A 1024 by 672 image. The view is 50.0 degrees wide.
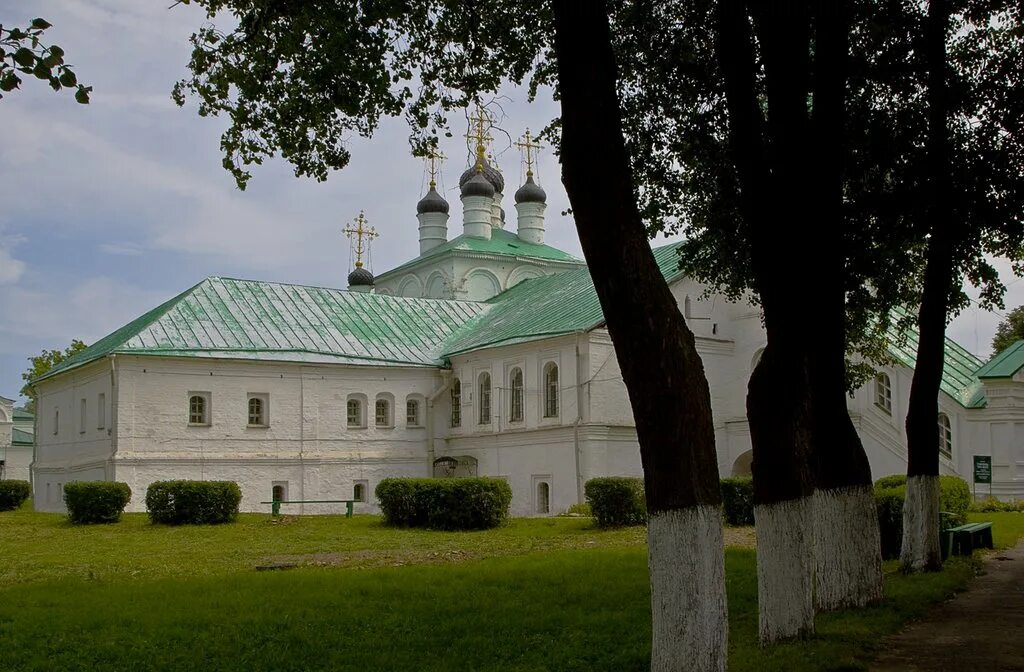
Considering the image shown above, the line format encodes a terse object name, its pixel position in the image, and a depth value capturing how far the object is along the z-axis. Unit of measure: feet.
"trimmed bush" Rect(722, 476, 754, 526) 72.43
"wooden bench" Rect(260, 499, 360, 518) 89.65
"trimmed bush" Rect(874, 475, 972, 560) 53.21
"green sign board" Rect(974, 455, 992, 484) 87.61
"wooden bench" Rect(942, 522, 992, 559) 53.42
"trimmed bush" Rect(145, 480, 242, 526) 81.10
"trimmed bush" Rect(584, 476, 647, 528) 73.82
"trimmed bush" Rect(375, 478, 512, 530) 75.82
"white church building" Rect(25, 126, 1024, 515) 96.27
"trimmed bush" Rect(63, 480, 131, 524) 84.33
